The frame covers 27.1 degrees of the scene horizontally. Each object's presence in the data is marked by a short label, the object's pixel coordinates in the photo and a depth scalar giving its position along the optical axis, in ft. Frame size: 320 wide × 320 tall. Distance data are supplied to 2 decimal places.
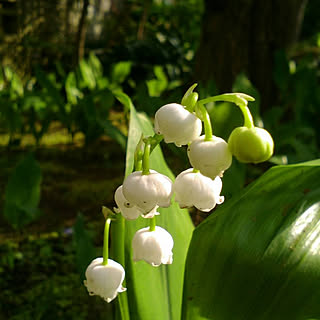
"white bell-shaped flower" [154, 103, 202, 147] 0.39
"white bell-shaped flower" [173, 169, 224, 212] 0.42
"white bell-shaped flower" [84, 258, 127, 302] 0.45
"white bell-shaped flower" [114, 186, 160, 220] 0.44
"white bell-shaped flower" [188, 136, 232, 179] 0.38
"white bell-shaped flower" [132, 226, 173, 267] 0.45
